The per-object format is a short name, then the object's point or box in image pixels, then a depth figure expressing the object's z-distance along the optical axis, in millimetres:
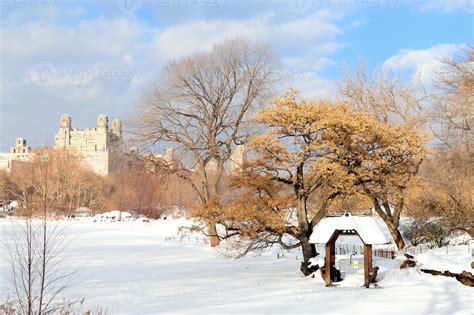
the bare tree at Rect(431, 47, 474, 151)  22609
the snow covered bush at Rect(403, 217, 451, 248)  24047
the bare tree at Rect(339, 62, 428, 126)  27281
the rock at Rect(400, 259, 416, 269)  17250
